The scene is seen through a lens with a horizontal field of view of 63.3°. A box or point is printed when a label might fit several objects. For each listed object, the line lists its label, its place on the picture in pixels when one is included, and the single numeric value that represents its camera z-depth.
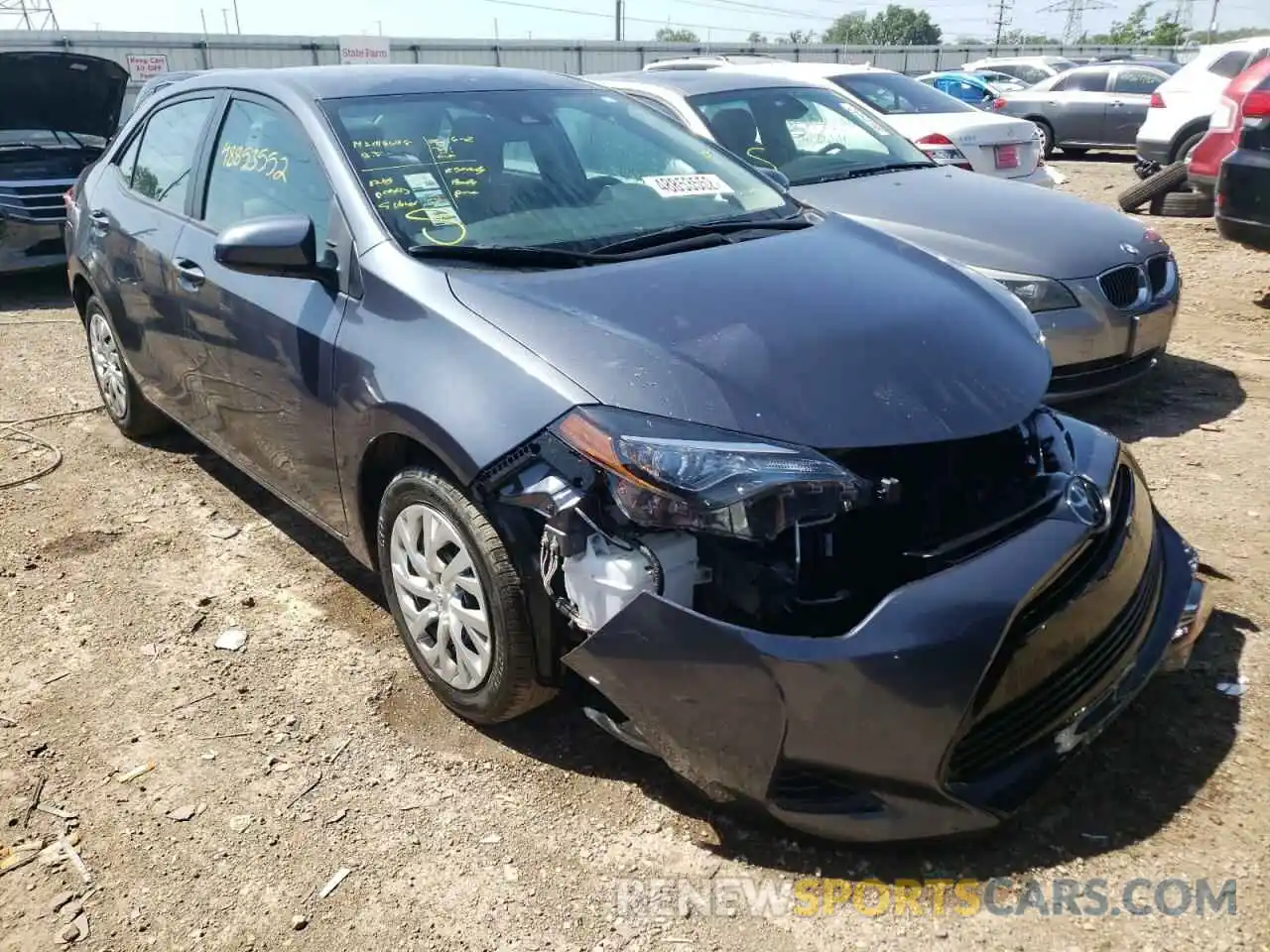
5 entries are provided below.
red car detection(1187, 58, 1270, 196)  7.31
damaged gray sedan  2.11
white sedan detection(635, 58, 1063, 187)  7.66
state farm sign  25.25
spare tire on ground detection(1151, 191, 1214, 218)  8.80
